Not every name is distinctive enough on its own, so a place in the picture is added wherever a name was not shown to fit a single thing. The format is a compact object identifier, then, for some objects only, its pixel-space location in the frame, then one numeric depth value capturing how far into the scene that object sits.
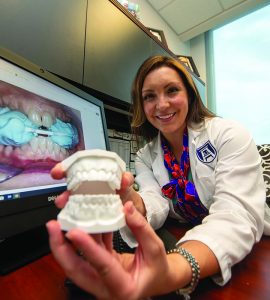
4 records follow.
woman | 0.24
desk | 0.34
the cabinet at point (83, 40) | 0.73
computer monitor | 0.46
